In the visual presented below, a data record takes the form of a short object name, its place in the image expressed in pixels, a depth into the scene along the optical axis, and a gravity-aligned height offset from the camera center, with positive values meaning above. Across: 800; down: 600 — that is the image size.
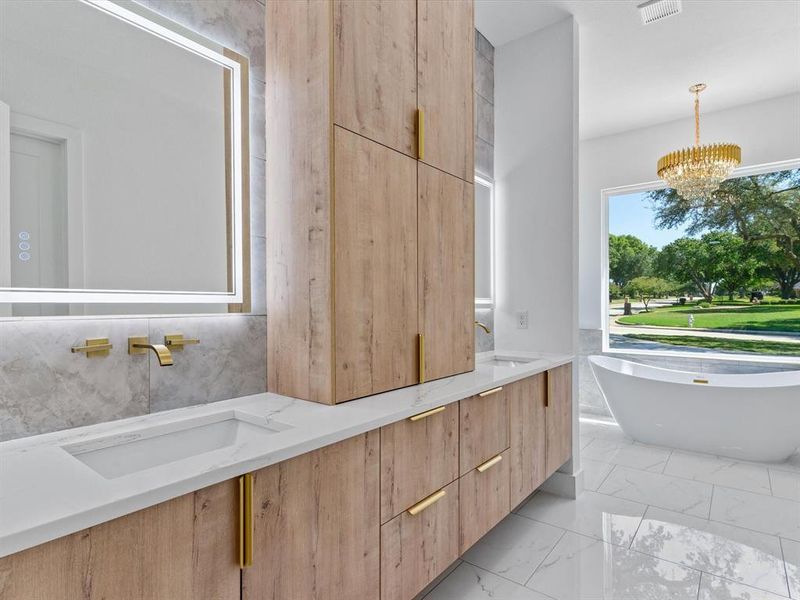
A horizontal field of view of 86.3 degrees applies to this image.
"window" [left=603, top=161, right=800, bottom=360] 3.73 +0.24
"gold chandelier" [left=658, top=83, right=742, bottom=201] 3.15 +0.96
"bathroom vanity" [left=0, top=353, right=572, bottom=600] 0.71 -0.44
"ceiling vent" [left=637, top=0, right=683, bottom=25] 2.46 +1.68
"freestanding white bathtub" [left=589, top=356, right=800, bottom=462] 2.91 -0.87
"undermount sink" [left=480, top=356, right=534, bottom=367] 2.59 -0.41
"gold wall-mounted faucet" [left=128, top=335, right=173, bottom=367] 1.13 -0.14
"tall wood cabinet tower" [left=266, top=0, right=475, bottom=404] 1.40 +0.36
